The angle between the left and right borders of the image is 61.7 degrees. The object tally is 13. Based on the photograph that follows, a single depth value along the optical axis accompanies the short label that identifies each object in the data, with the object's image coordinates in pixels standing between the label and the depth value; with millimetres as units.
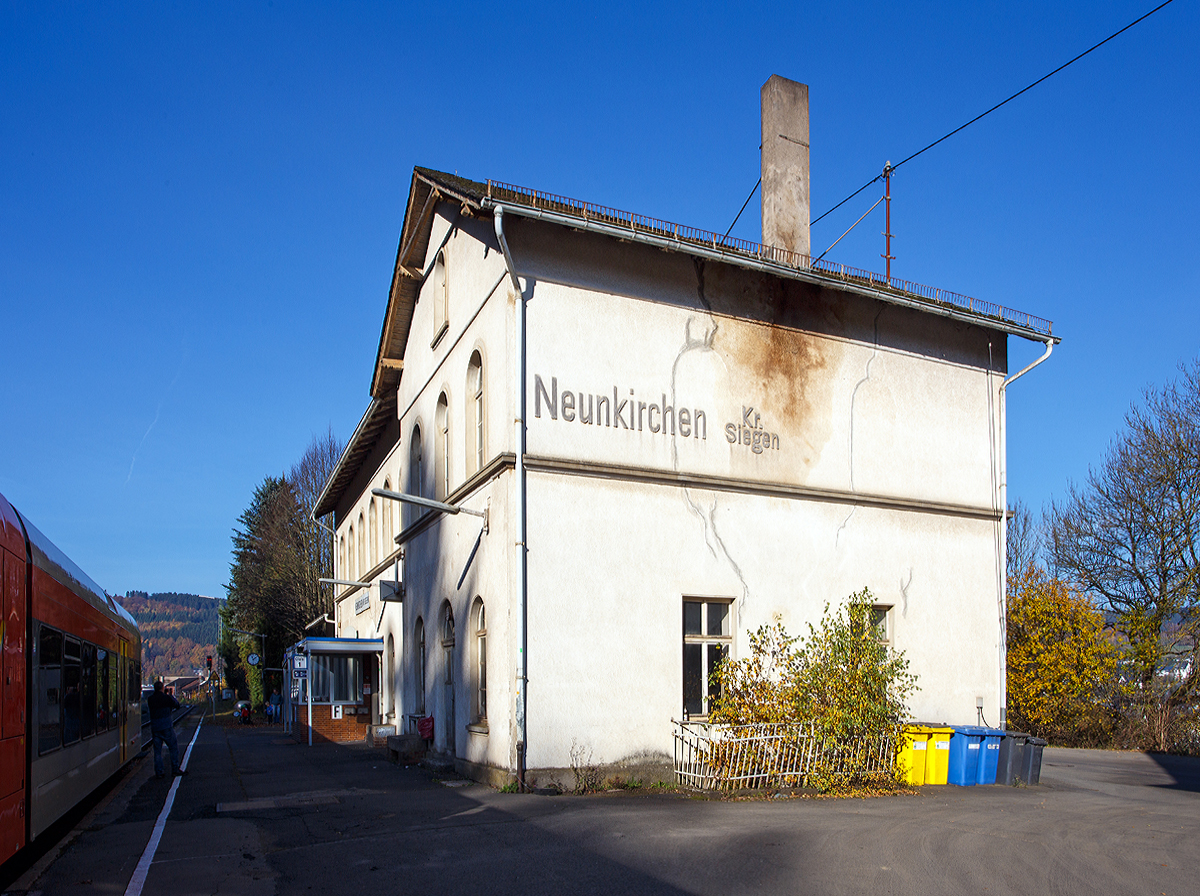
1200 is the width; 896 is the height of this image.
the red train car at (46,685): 8180
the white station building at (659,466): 14094
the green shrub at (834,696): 14047
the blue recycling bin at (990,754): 15453
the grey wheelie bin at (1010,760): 15508
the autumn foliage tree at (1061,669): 23578
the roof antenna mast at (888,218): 23125
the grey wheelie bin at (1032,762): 15609
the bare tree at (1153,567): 23891
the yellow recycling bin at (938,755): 15273
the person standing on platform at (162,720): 17109
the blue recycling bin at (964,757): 15336
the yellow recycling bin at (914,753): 15146
